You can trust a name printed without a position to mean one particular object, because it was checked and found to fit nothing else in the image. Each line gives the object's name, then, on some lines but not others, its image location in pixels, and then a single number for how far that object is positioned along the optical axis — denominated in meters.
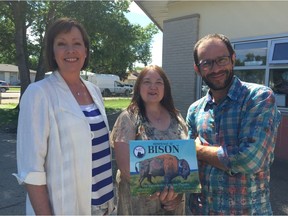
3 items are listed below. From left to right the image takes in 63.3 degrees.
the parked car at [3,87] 29.26
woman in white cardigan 1.32
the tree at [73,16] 9.40
